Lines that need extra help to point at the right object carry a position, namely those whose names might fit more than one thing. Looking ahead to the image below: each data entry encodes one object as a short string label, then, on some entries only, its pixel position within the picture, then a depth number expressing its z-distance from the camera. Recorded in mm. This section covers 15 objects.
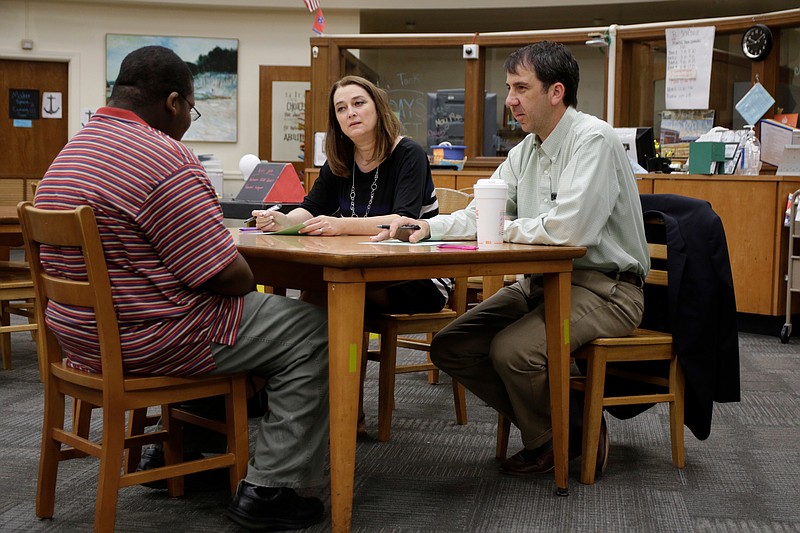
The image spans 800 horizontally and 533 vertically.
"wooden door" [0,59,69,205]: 9688
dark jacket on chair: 2471
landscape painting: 9781
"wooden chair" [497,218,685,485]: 2406
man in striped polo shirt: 1796
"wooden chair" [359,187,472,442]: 2852
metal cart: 4945
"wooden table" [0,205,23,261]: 3488
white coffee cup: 2195
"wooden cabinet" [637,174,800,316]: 5148
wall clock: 5938
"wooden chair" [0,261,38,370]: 3621
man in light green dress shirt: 2303
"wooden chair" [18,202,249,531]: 1772
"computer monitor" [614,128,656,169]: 5875
